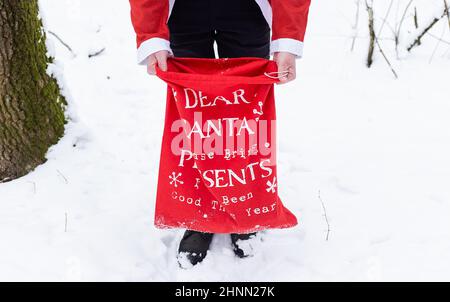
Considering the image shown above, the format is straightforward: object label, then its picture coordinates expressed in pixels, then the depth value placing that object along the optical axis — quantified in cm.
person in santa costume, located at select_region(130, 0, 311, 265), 140
